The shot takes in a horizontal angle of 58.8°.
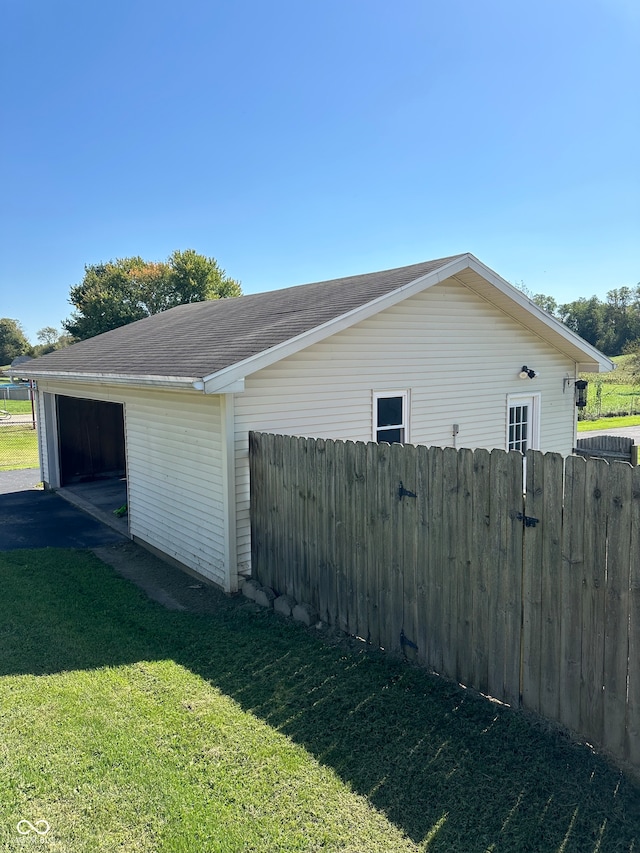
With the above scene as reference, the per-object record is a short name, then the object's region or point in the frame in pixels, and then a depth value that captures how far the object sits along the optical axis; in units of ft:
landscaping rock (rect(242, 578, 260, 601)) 22.18
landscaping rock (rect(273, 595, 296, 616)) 20.44
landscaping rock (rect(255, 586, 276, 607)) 21.50
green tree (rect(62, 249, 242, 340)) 152.76
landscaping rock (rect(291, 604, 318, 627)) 19.61
